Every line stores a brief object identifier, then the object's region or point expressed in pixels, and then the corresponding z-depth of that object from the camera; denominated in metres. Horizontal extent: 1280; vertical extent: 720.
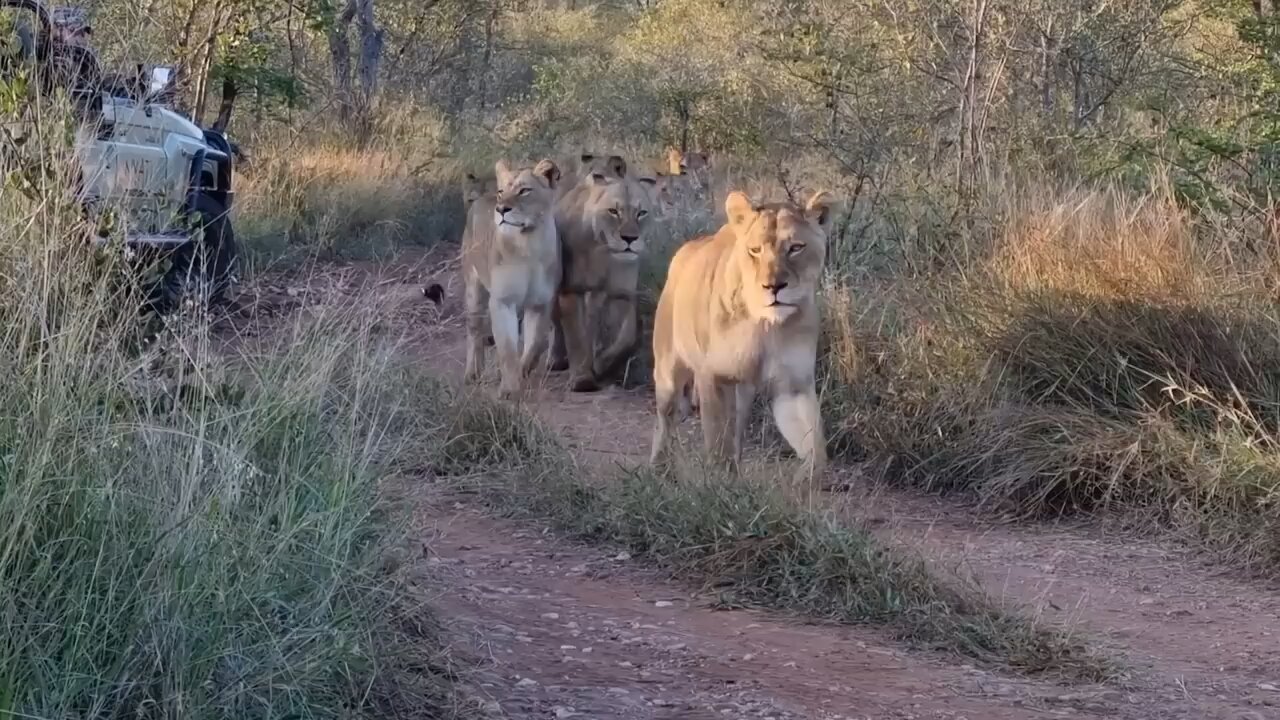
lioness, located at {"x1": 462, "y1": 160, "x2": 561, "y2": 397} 16.25
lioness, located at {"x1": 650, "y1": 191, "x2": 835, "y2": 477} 12.04
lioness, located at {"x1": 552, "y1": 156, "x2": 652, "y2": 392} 17.02
